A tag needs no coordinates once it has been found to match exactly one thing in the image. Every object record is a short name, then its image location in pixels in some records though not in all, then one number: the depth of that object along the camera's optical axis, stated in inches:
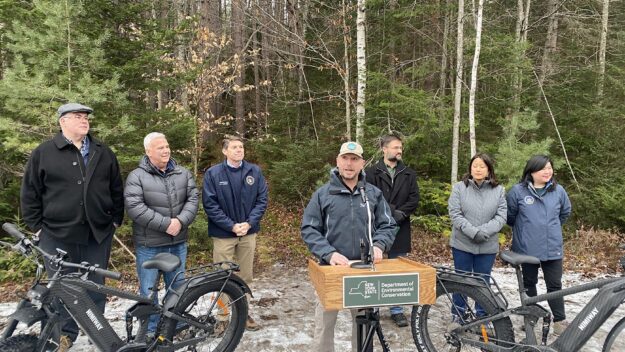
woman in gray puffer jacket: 162.7
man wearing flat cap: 143.7
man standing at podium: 124.2
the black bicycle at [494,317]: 127.9
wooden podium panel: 95.3
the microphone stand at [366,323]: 108.6
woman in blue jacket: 164.6
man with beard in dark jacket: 181.2
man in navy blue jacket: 170.9
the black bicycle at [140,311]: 115.5
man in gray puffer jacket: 152.7
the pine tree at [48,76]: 207.8
